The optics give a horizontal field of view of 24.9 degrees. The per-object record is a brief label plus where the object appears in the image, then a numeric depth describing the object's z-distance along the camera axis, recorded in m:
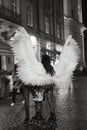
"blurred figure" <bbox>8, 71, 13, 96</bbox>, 8.47
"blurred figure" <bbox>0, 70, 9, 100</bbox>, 8.20
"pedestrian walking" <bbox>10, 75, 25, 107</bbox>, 6.60
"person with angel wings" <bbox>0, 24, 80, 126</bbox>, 4.31
